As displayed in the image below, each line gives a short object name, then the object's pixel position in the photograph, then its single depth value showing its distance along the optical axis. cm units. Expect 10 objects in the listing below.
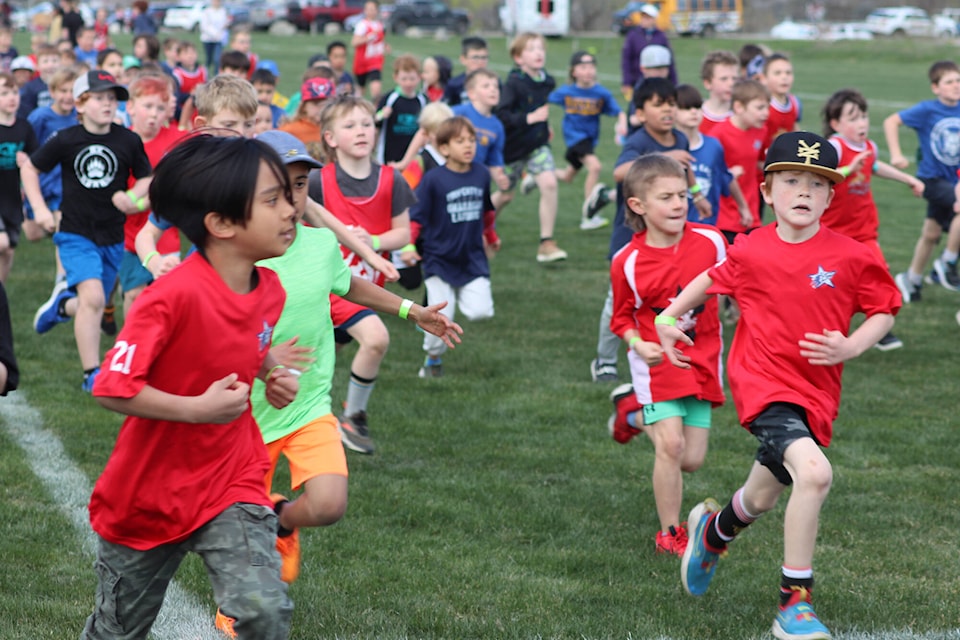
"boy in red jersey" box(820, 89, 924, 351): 1833
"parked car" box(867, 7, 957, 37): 11712
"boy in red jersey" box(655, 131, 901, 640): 929
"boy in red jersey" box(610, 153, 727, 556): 1162
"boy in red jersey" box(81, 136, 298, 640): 691
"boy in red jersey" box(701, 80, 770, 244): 1955
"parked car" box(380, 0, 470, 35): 11487
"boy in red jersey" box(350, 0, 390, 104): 4437
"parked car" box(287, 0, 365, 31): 11306
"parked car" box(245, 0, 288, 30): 11581
